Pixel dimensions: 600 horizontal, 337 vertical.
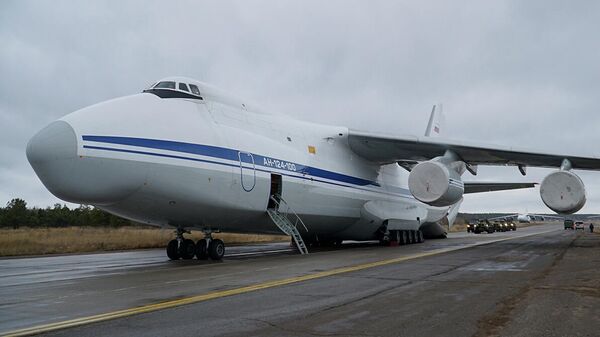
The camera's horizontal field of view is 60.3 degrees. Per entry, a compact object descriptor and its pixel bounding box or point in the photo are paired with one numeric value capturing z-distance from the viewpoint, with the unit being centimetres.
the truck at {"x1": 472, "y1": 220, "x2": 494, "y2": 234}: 4966
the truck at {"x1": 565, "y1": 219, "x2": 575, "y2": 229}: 6751
